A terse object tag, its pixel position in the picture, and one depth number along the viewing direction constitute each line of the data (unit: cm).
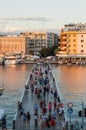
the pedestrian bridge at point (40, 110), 2755
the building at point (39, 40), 17500
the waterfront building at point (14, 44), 16400
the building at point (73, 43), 13262
